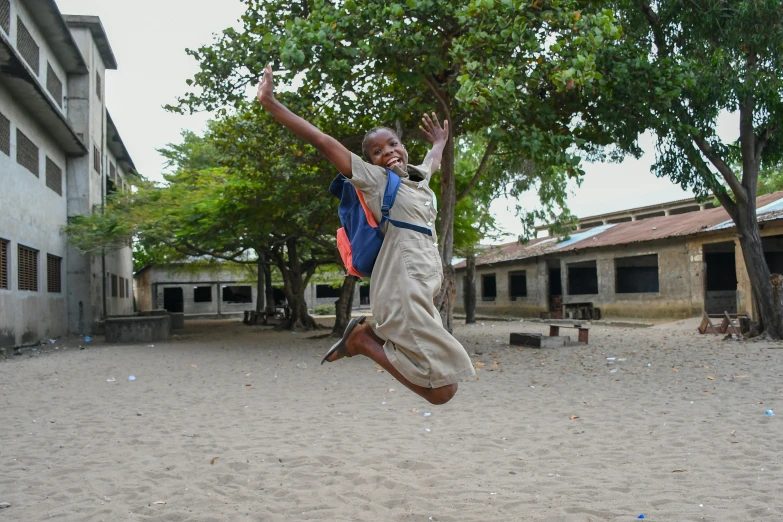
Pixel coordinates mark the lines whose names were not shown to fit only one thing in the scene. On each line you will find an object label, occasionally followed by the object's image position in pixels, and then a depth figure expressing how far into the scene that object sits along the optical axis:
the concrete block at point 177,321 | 25.51
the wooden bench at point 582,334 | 14.84
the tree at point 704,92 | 10.77
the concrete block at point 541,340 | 14.27
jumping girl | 2.90
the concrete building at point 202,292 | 36.97
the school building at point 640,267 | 19.12
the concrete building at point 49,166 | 14.38
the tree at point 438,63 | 8.52
